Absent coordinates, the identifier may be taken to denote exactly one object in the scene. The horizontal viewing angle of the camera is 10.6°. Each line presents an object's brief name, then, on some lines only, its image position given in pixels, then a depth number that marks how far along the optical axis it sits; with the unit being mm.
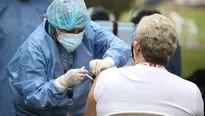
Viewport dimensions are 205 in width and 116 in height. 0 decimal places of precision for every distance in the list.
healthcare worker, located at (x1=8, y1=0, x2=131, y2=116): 5765
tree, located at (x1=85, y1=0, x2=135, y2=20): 24404
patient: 5230
